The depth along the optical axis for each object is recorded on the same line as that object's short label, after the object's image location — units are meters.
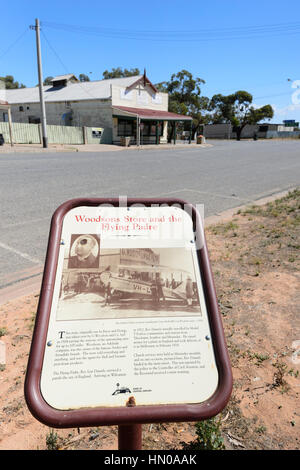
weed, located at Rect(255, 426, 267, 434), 2.13
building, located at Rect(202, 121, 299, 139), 70.00
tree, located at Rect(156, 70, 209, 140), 62.19
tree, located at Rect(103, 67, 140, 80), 81.52
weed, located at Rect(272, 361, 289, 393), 2.44
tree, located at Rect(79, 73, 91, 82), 94.05
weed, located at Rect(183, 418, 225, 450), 1.90
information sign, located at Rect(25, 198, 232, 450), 1.43
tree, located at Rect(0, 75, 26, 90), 79.16
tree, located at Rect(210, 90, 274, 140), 67.12
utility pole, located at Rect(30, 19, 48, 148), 21.95
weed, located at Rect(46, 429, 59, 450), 1.99
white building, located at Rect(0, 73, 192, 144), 31.42
